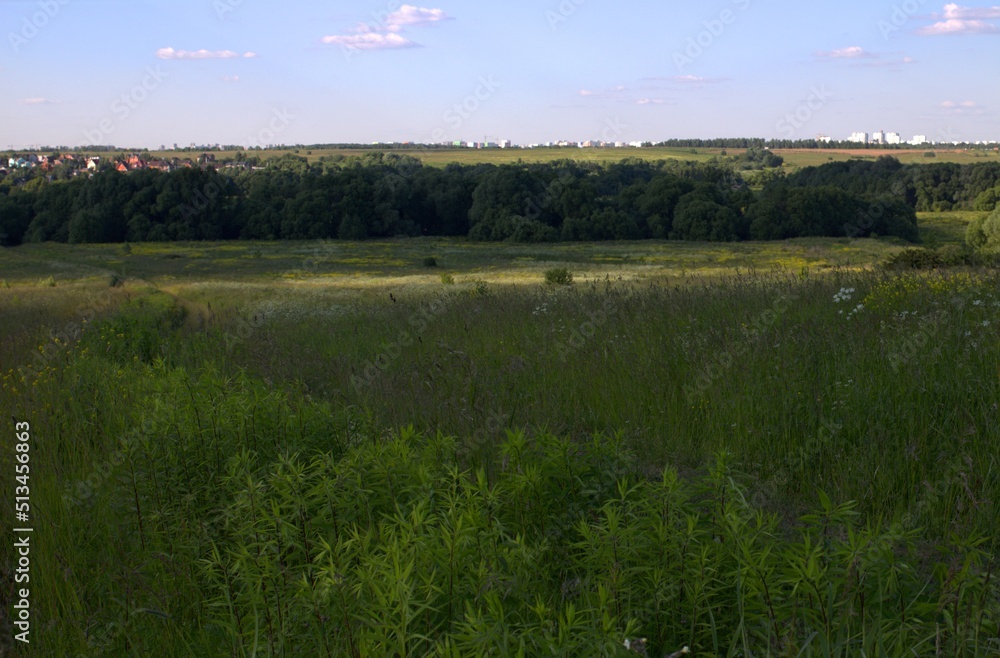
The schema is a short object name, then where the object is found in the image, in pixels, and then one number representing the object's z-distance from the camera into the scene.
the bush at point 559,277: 24.12
